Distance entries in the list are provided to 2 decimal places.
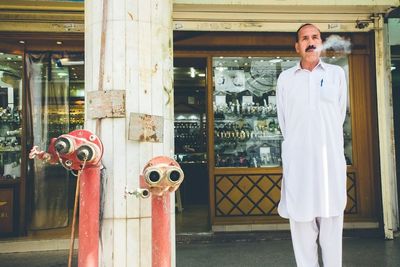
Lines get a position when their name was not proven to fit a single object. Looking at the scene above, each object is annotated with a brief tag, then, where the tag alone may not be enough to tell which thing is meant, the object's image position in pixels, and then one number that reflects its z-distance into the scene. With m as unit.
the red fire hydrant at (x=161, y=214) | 2.71
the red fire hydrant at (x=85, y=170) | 2.61
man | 3.30
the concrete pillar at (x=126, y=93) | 3.11
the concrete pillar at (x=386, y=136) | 6.64
